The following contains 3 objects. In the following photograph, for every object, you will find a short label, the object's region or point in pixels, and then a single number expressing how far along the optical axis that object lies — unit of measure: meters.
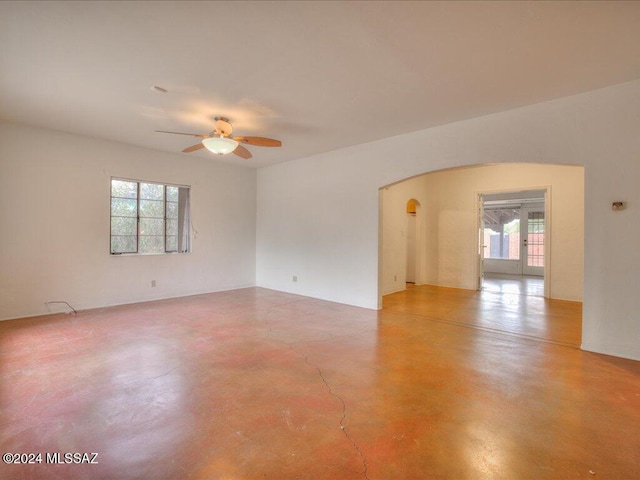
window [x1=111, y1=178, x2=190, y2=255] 5.40
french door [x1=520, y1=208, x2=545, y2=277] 9.70
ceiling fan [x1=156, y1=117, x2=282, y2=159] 3.65
